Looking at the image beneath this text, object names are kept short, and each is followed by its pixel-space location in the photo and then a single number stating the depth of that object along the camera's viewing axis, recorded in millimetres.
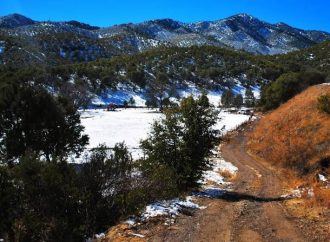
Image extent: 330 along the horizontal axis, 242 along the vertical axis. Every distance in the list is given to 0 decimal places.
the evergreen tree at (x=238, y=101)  125538
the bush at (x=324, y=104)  38594
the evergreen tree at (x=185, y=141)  22125
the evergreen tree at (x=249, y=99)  124362
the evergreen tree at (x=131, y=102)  131125
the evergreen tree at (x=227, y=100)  124875
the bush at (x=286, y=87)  69938
